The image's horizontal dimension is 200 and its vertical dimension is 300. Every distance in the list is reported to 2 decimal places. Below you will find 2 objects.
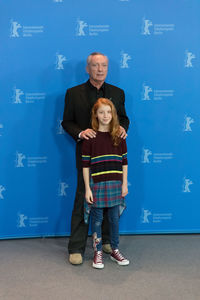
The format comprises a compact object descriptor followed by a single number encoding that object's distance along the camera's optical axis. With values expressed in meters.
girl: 2.20
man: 2.40
